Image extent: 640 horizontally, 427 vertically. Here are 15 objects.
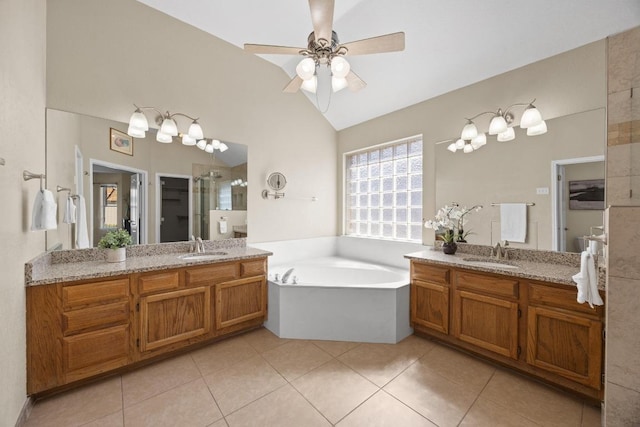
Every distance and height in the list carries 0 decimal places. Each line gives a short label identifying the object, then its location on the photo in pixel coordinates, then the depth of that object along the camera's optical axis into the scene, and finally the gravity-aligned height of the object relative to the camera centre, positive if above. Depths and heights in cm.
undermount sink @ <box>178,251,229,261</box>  245 -43
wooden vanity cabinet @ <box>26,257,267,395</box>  169 -81
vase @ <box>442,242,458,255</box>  273 -37
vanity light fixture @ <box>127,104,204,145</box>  241 +82
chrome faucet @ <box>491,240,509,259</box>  247 -36
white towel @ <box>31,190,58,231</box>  162 +0
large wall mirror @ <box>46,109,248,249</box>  216 +28
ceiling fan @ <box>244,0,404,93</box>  163 +109
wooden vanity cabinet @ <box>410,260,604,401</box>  170 -84
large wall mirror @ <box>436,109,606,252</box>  209 +31
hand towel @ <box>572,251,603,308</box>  149 -40
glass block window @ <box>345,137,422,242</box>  342 +30
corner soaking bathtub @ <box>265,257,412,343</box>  248 -95
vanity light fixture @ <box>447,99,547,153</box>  220 +77
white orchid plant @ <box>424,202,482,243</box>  278 -10
